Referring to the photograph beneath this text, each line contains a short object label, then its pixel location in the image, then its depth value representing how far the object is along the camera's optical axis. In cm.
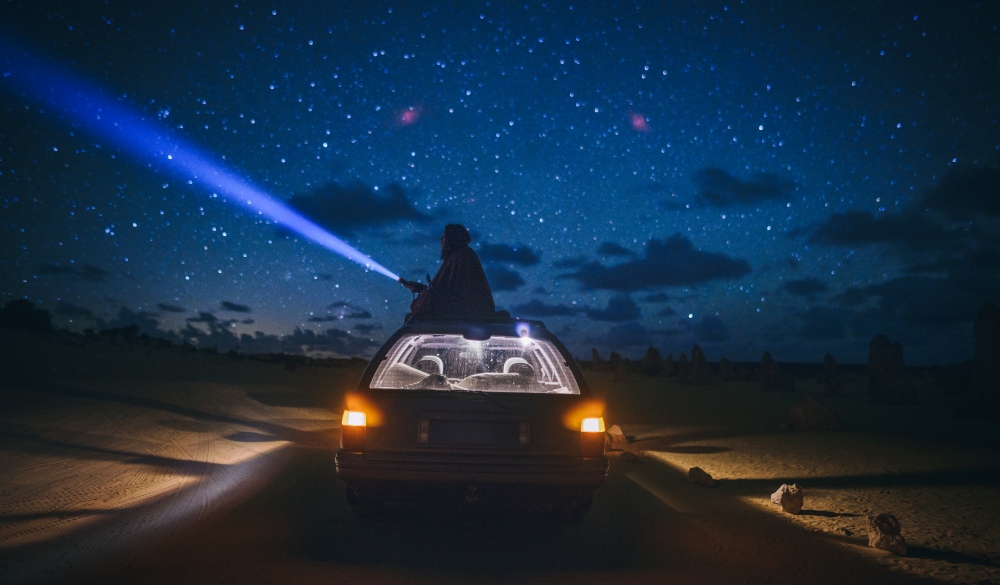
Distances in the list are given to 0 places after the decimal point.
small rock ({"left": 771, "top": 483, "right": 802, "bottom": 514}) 585
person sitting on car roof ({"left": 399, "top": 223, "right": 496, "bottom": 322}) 858
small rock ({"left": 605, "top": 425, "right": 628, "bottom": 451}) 1059
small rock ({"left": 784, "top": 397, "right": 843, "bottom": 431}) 1308
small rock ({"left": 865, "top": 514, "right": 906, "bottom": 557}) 448
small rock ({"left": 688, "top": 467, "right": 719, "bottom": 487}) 731
